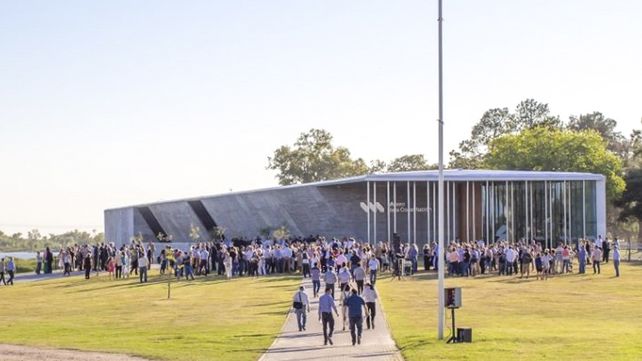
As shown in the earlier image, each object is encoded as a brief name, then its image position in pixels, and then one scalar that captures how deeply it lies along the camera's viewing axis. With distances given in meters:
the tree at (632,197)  85.62
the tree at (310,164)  121.62
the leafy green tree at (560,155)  82.62
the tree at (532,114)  114.75
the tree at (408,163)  128.12
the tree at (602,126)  125.25
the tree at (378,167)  133.00
